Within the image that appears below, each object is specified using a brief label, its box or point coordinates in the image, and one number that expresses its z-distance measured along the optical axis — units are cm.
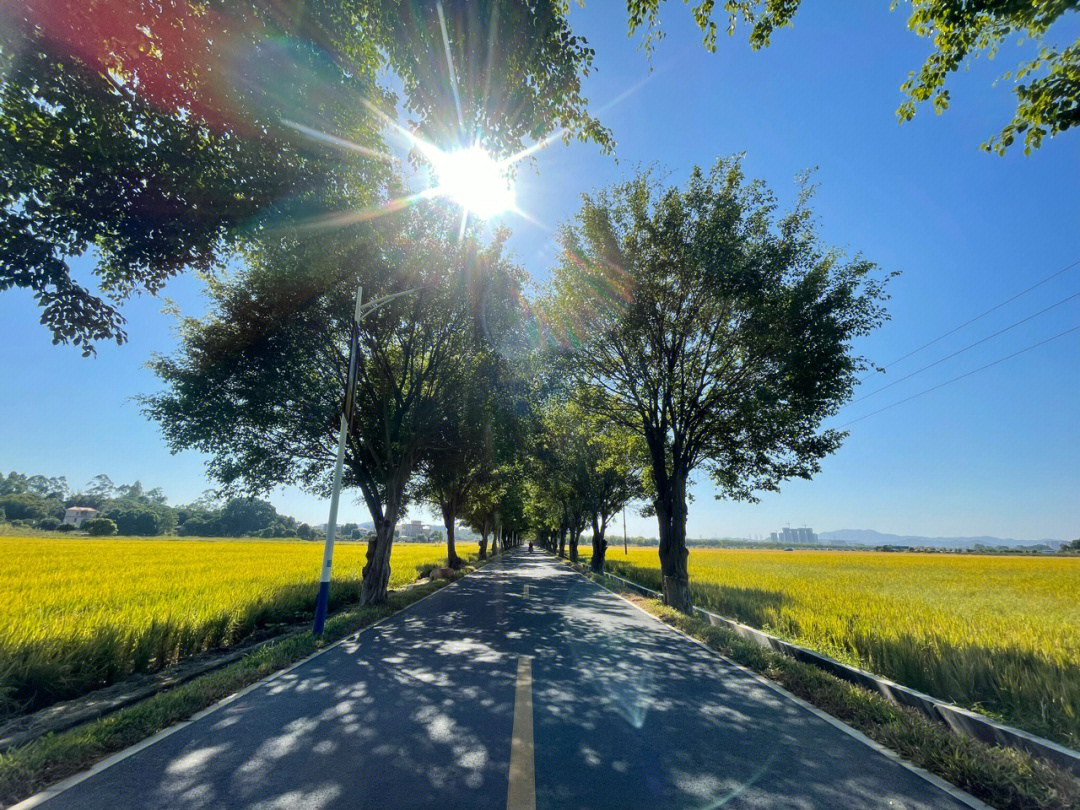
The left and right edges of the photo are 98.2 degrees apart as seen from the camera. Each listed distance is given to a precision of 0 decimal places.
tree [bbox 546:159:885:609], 1141
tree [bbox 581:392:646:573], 1655
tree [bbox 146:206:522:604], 1201
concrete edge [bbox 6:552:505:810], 318
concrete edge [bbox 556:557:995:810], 330
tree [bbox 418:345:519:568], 1566
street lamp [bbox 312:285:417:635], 943
